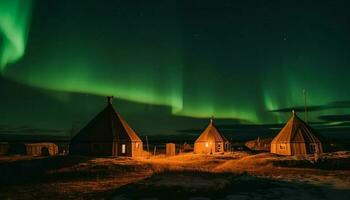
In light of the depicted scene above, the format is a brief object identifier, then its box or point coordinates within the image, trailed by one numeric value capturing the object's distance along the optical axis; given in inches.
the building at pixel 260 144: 3050.0
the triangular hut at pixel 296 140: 2159.2
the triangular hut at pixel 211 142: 2596.0
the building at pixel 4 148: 2286.7
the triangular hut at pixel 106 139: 1920.5
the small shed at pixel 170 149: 2618.1
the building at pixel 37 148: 2390.5
